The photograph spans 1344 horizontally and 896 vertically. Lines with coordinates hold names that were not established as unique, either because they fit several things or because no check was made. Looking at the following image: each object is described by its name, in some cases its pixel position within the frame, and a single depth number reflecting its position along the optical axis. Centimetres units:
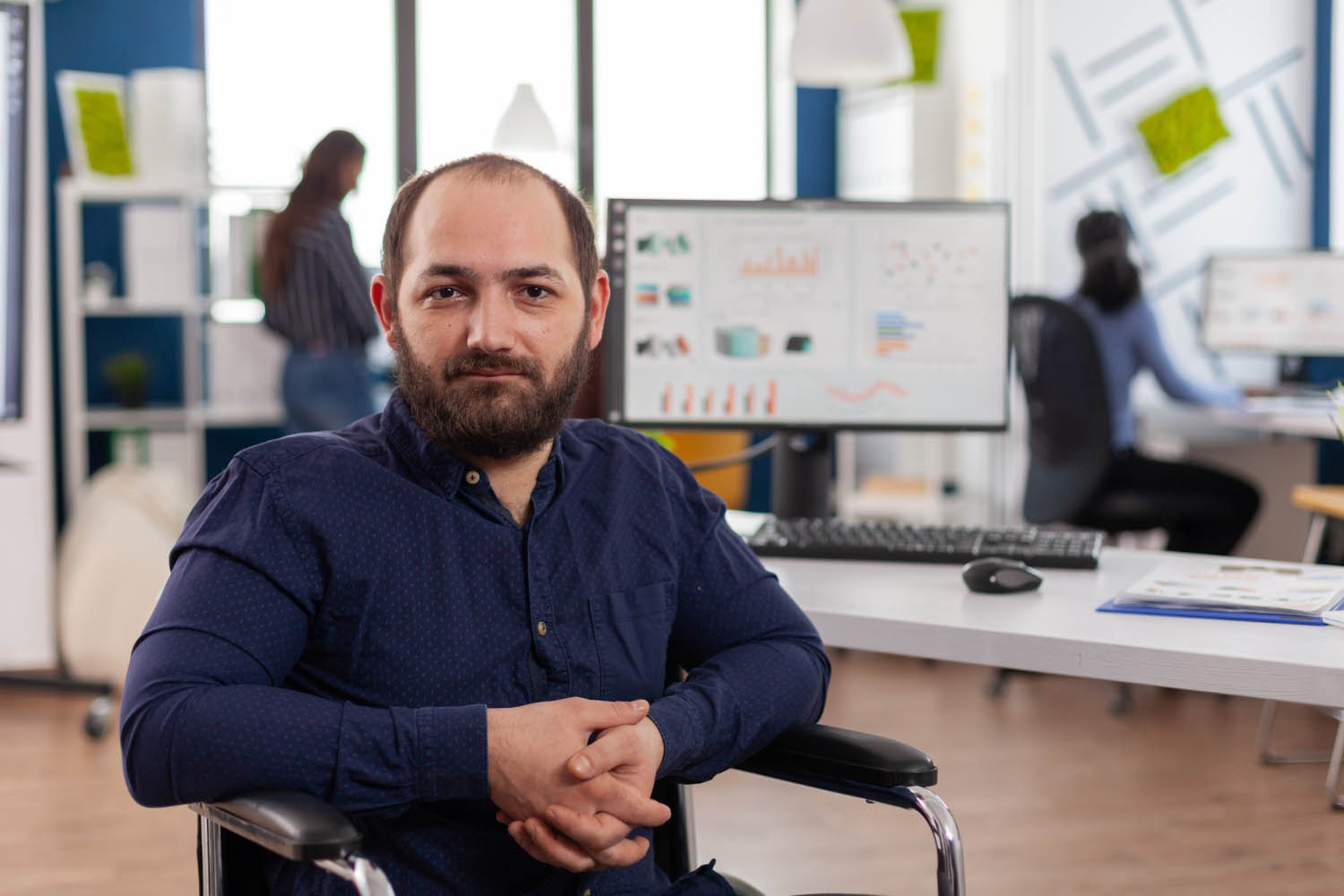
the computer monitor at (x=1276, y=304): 464
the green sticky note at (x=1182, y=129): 500
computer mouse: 168
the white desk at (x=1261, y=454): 435
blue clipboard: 150
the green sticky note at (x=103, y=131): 438
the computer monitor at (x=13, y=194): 367
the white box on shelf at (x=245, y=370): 463
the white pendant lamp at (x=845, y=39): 396
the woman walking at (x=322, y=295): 407
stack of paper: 153
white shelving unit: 434
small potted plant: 459
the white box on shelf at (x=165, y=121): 444
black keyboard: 186
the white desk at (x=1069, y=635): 134
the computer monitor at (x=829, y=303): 218
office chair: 370
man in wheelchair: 116
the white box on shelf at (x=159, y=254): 443
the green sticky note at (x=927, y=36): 534
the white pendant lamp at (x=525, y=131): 510
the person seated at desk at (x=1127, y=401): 385
